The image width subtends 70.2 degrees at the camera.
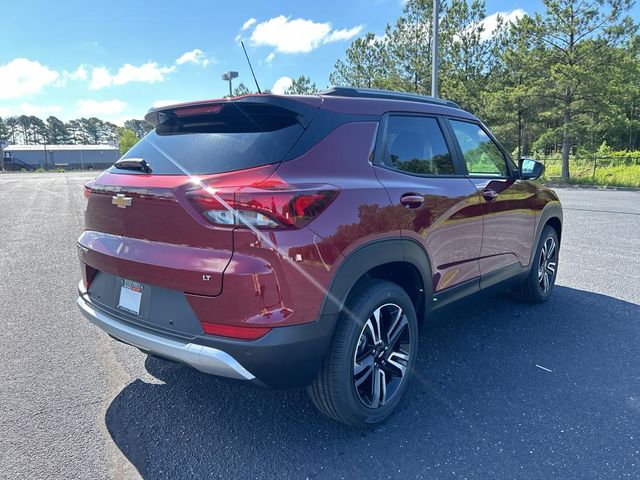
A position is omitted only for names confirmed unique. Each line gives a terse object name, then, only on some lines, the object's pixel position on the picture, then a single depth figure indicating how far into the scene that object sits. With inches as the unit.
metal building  3508.9
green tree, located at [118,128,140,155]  2960.9
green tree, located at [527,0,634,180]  871.7
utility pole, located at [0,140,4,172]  3141.2
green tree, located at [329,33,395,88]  1164.5
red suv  80.8
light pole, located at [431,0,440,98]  484.1
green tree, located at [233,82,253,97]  1393.1
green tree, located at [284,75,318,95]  1458.8
